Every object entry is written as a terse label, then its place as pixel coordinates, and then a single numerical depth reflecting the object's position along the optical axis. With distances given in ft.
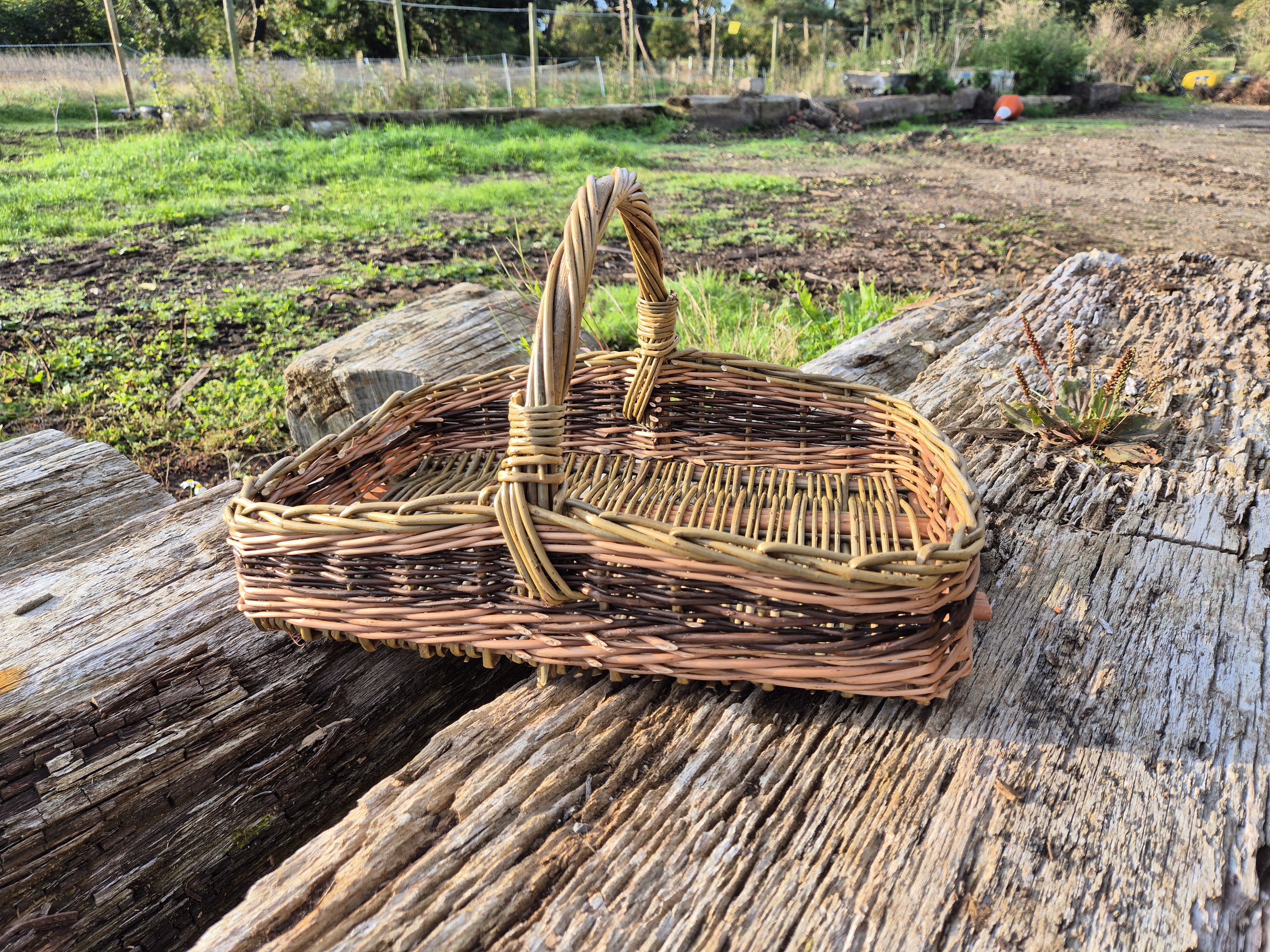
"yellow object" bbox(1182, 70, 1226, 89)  61.11
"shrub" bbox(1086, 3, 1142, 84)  64.28
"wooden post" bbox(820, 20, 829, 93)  49.75
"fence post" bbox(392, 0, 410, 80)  33.99
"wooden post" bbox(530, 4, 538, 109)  36.81
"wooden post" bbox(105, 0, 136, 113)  30.45
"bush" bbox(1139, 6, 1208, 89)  66.39
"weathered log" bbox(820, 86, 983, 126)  43.60
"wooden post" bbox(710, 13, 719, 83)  46.55
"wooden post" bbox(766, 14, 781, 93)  49.32
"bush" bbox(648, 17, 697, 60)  80.38
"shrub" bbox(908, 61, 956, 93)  48.60
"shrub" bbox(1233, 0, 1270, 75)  66.80
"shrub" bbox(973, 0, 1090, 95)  54.34
